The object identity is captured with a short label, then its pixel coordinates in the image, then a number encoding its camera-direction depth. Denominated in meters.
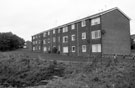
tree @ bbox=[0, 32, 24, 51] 52.94
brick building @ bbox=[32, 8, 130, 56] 27.75
